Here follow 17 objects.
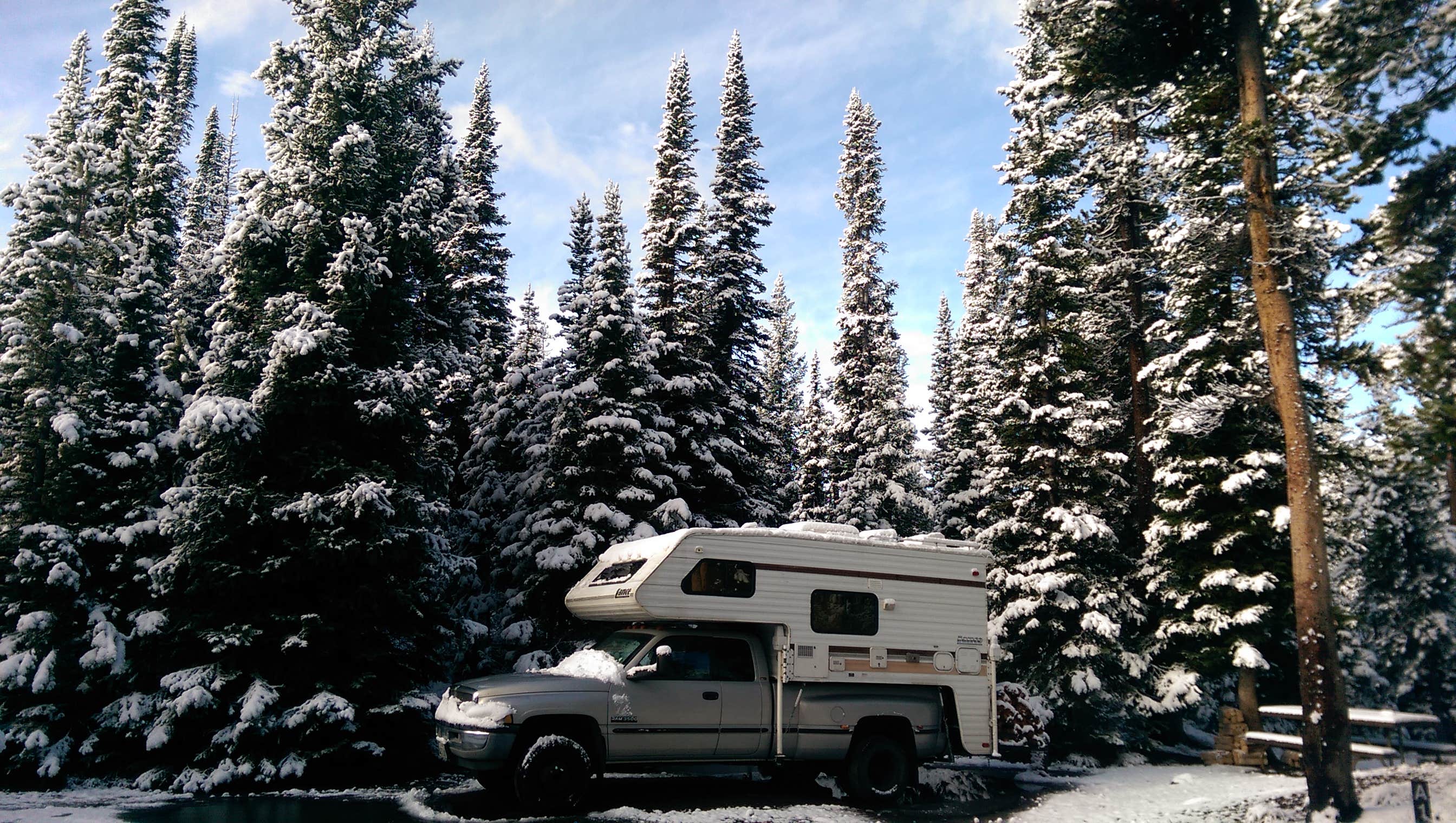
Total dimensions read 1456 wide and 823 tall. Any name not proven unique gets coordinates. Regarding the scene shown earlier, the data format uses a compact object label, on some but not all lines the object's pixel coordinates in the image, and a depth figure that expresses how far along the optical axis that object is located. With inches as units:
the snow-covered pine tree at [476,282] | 907.4
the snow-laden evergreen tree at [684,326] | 855.1
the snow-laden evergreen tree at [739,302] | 948.0
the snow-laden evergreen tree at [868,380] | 1015.6
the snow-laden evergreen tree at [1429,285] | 368.8
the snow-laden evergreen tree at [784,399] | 1610.5
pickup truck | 396.2
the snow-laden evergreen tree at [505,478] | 776.3
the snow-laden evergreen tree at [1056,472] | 743.1
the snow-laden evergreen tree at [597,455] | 721.0
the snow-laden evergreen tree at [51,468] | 547.5
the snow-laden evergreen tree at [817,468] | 1150.3
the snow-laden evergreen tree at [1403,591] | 632.4
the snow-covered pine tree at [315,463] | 500.7
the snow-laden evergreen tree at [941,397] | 1320.1
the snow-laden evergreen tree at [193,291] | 666.8
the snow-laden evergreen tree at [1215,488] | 650.2
